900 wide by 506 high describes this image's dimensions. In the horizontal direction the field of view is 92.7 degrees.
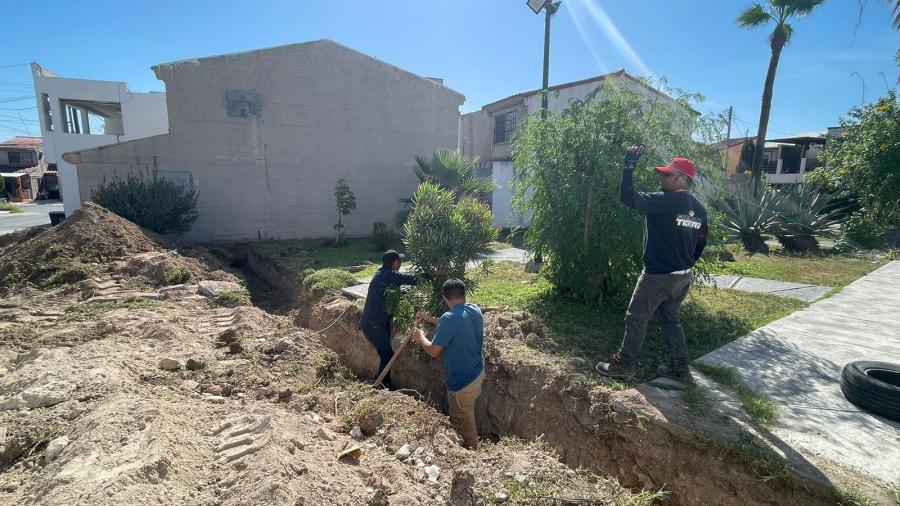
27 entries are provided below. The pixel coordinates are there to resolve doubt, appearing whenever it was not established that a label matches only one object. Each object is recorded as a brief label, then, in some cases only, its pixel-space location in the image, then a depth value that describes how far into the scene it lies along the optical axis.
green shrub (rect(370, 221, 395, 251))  12.60
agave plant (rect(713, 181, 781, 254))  11.70
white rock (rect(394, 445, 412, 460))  3.42
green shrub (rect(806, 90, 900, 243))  11.26
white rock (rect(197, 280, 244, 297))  7.47
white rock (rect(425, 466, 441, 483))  3.15
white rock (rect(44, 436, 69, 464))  2.92
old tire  3.32
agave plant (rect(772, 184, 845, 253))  11.66
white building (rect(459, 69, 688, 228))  16.94
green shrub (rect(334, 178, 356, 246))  13.34
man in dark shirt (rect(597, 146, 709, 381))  3.78
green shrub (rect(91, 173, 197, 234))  11.43
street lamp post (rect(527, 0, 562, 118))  8.90
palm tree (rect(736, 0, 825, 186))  15.46
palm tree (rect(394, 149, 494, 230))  12.45
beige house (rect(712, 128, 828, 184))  27.48
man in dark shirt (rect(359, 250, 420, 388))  5.28
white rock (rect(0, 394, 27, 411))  3.46
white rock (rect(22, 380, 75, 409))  3.50
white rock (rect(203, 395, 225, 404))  3.92
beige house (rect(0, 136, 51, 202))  37.94
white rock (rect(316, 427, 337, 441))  3.42
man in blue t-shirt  3.98
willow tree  5.30
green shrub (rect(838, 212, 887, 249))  11.52
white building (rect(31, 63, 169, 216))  21.36
